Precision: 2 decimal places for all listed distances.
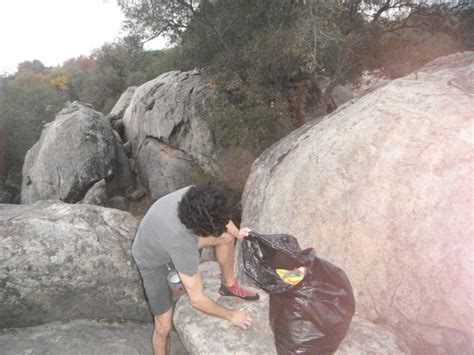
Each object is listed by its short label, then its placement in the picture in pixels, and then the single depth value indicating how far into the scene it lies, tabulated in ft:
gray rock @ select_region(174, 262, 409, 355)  10.47
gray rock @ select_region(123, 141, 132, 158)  47.27
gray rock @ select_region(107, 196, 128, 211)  40.29
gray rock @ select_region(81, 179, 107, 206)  38.18
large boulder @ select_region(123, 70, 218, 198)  35.76
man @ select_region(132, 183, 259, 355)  9.49
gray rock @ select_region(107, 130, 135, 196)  42.34
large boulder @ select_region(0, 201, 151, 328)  15.30
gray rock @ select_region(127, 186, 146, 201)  42.83
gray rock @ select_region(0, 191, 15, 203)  46.75
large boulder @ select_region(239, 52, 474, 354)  11.07
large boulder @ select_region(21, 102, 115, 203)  38.60
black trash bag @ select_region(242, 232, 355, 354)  9.72
